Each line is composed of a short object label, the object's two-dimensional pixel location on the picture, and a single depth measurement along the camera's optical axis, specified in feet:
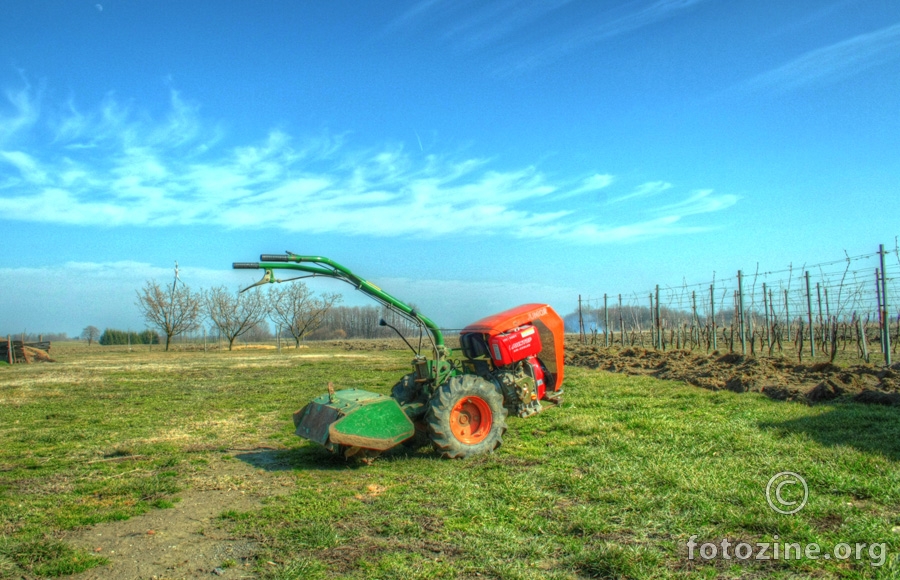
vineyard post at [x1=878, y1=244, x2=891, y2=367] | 42.17
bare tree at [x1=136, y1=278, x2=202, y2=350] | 167.84
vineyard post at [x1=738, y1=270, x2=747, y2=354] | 60.64
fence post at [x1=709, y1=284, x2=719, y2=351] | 66.63
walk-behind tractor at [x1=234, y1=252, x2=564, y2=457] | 22.25
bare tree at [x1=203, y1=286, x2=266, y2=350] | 172.55
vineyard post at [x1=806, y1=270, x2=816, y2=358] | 54.96
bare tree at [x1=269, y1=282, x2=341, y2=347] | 182.50
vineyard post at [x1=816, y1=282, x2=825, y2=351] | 62.02
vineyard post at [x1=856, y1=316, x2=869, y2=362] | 54.35
